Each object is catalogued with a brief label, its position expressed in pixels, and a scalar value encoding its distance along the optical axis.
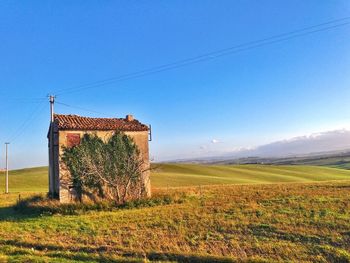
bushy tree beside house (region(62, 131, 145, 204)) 25.00
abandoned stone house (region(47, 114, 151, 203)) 25.23
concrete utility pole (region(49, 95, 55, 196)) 27.52
